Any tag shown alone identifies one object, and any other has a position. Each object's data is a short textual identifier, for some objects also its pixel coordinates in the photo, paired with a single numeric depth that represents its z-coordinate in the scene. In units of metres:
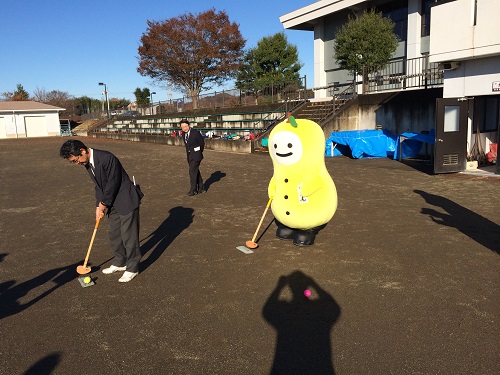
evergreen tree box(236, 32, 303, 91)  35.19
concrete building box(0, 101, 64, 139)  45.03
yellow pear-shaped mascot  5.75
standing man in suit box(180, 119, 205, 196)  10.26
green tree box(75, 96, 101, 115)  76.83
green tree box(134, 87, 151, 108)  62.91
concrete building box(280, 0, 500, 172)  10.91
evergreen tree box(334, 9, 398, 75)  19.08
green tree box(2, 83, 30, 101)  70.06
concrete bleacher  22.31
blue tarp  15.29
